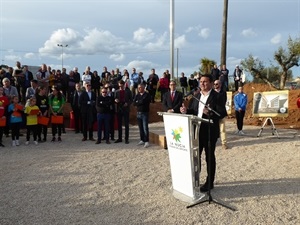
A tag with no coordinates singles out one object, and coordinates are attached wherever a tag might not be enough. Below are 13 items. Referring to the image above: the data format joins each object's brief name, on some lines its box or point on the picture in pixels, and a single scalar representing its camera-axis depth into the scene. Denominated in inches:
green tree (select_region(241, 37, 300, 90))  888.5
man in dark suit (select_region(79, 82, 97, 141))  461.7
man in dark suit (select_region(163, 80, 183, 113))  376.8
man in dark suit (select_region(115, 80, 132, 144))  438.3
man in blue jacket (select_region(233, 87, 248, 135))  474.9
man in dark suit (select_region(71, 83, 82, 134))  488.4
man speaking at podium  215.3
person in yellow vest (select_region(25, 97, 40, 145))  431.2
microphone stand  199.6
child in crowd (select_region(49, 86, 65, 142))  463.2
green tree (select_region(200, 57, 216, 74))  1062.7
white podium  197.3
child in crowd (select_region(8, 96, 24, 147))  419.8
